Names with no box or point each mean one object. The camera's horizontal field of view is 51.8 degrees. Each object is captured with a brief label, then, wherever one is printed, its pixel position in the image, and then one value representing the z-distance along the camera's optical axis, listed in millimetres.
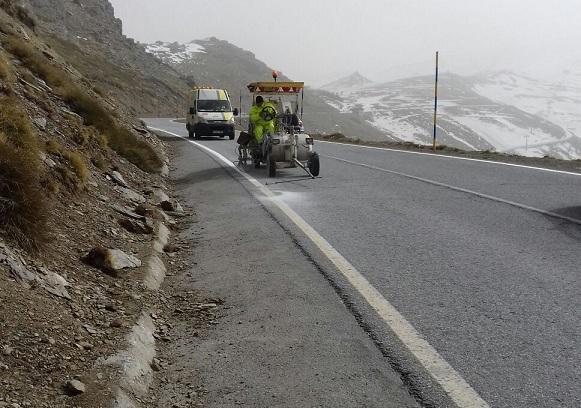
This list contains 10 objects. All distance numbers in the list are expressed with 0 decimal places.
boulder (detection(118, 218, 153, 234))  6992
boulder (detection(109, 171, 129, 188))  8930
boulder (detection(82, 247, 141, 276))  5238
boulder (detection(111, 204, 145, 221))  7426
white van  28328
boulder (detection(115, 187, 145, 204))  8531
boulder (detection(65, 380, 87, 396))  3041
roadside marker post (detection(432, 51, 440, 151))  23508
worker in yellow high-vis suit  13992
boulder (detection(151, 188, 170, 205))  9455
